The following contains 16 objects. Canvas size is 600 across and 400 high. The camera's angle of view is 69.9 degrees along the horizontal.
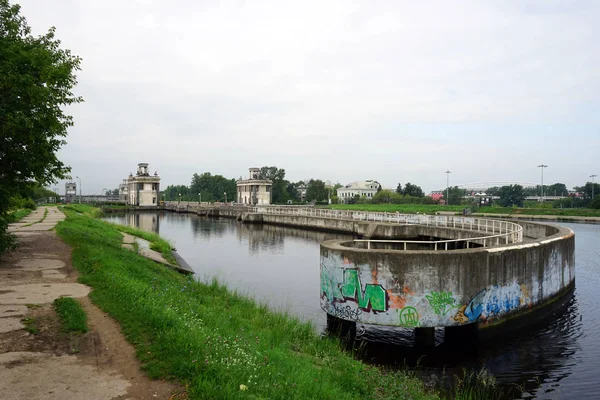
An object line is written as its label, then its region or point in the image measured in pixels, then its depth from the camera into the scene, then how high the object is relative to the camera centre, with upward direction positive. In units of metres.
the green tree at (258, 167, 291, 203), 140.88 +5.46
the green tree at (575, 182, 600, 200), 104.62 +2.80
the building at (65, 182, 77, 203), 149.62 +2.61
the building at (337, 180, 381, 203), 183.96 +4.08
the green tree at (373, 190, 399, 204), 118.94 +0.75
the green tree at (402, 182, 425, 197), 140.75 +3.19
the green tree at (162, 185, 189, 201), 177.06 +0.23
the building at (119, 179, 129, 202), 177.25 +2.52
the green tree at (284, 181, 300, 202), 149.98 +2.41
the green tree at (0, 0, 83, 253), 14.21 +3.25
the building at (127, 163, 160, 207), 121.62 +2.85
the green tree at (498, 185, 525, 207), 122.94 +1.30
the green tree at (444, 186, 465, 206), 171.55 +3.34
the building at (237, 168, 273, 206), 109.43 +2.25
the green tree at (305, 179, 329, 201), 150.75 +2.51
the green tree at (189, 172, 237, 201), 156.88 +3.90
